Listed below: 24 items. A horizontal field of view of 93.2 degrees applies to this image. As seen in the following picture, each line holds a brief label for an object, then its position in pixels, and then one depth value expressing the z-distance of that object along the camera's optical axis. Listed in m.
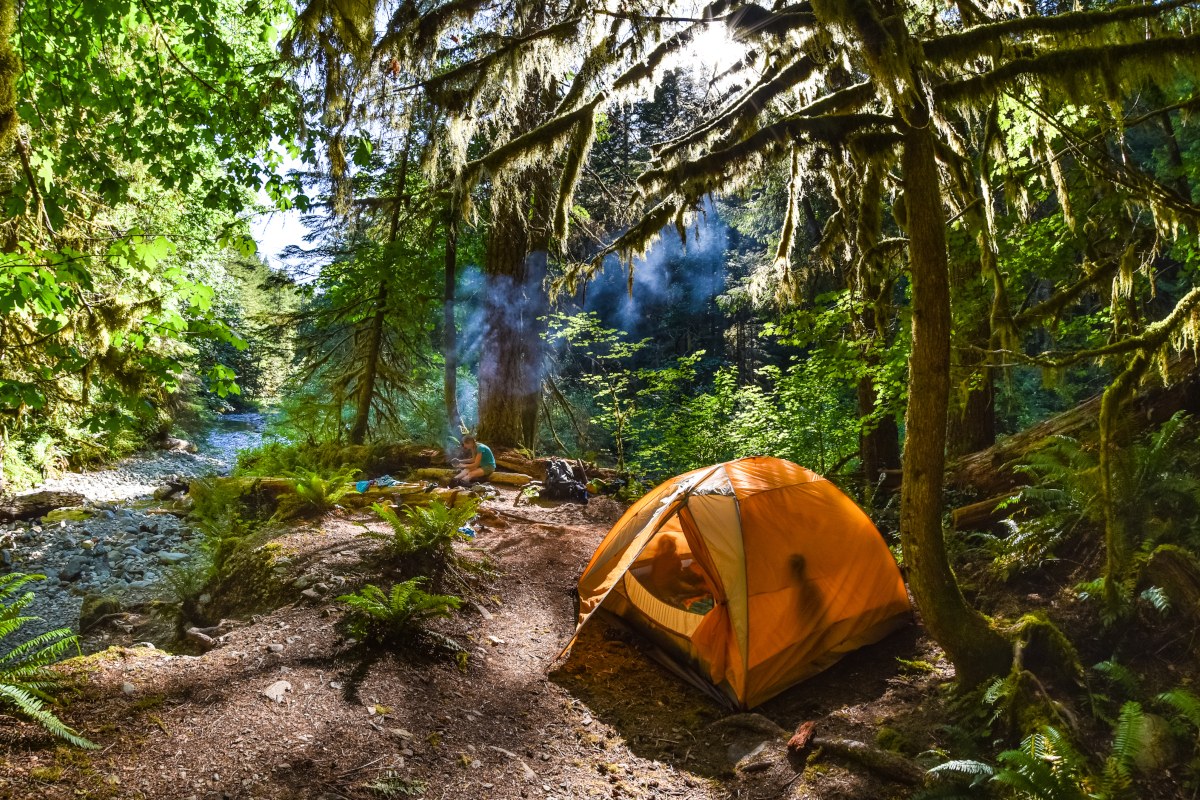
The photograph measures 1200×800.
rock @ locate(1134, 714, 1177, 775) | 2.77
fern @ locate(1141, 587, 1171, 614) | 3.66
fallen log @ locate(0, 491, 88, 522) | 10.22
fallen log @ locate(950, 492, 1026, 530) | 6.15
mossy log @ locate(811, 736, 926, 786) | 3.11
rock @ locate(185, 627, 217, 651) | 4.60
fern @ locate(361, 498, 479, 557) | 5.52
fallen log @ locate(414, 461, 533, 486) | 9.82
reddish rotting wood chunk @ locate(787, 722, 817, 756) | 3.58
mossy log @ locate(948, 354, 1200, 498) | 5.54
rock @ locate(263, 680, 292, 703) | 3.47
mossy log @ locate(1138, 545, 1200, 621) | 3.69
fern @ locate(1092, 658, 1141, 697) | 3.37
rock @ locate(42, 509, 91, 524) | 10.40
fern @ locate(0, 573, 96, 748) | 2.79
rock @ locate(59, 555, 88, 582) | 7.74
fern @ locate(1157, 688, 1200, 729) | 2.66
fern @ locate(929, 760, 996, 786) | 2.74
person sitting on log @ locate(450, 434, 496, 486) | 9.46
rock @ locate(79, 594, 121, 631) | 5.94
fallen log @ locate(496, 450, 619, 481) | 10.26
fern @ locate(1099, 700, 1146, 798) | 2.47
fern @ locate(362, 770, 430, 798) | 2.86
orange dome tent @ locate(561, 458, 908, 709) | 4.54
